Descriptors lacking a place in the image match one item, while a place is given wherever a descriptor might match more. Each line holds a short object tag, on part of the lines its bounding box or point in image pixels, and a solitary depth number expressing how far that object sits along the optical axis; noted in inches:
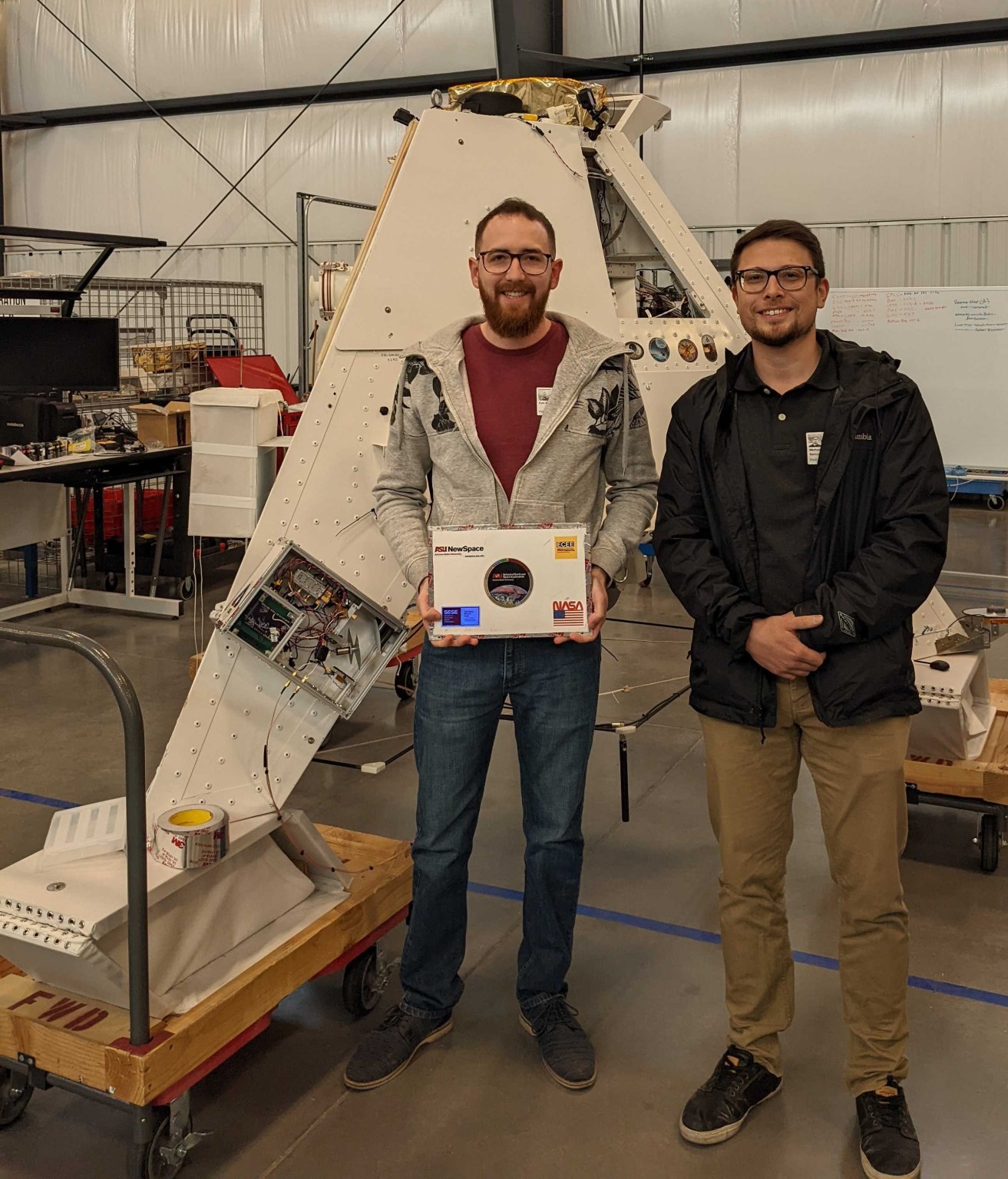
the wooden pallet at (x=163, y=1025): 90.5
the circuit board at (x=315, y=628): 109.3
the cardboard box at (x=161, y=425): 313.7
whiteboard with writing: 440.8
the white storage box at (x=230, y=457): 184.9
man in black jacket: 90.3
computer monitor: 288.8
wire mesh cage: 362.6
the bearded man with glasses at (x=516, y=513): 97.8
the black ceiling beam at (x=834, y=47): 437.7
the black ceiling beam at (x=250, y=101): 510.3
